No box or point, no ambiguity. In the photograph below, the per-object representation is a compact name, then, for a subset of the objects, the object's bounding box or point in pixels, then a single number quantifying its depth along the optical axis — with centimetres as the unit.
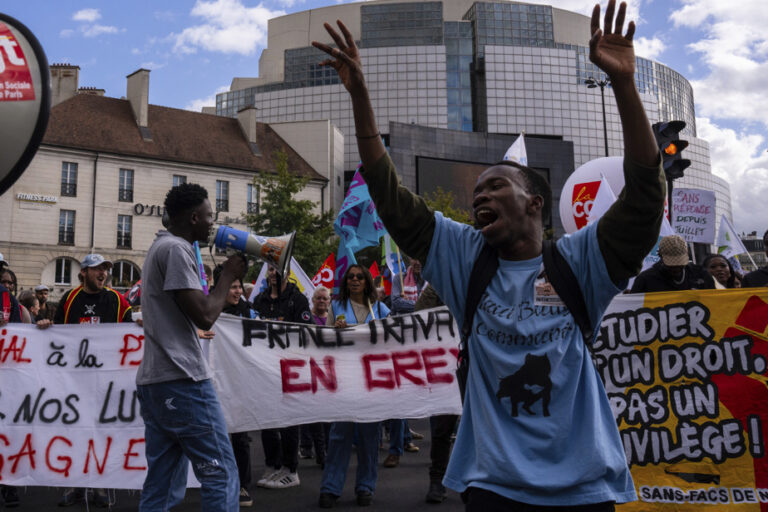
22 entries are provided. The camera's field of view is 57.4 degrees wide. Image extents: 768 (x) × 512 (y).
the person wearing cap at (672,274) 622
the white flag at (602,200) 668
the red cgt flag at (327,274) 1210
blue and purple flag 938
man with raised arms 187
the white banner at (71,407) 568
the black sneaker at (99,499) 589
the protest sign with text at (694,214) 1143
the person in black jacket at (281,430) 634
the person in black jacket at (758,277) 682
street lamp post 2819
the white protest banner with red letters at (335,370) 595
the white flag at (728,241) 1230
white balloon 773
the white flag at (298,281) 1062
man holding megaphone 335
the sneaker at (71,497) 588
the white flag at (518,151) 956
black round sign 163
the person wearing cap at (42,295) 1085
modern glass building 6241
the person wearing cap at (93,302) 636
